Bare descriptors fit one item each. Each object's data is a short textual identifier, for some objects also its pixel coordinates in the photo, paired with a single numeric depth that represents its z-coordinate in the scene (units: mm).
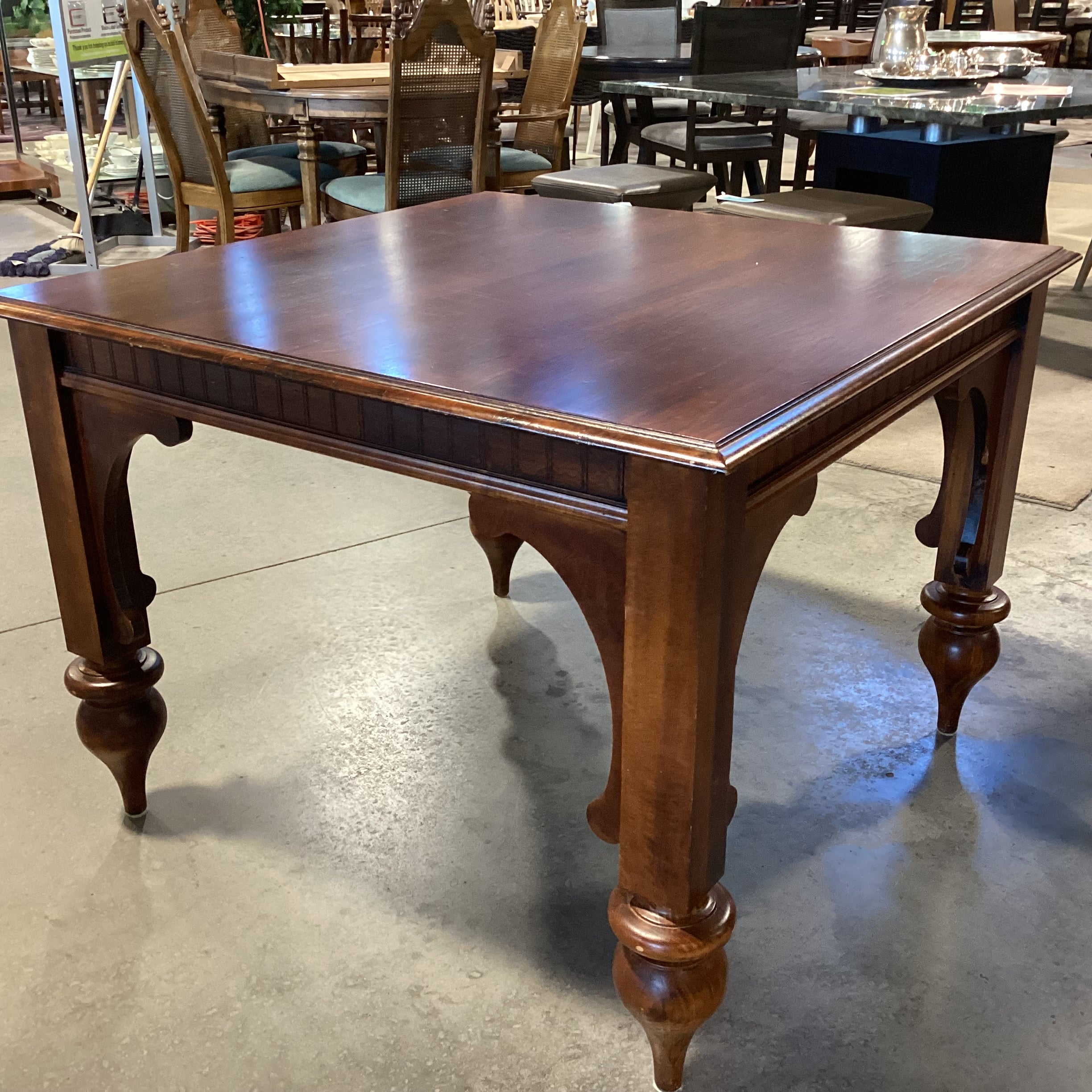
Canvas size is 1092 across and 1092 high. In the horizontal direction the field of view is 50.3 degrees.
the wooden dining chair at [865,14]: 12148
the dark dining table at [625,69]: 4906
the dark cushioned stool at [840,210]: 2770
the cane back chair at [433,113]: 3516
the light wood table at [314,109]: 3838
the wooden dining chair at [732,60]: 4395
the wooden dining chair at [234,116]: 4812
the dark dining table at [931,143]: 3045
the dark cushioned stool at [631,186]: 3301
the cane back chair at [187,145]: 3676
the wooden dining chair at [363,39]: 6176
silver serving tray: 3342
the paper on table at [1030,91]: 3127
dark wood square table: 846
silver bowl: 3721
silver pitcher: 3492
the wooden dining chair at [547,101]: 4281
